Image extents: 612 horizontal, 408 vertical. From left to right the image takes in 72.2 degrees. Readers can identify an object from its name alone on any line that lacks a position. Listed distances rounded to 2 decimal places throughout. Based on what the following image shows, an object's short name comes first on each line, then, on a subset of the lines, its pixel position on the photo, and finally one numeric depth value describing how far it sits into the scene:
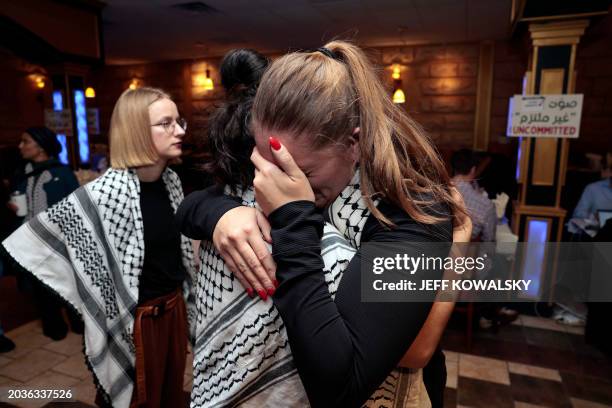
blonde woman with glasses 1.63
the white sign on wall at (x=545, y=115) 3.33
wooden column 3.34
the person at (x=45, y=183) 2.93
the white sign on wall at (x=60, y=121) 4.91
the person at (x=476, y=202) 2.94
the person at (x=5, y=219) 2.85
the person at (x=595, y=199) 3.58
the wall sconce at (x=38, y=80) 9.66
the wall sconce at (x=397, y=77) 7.55
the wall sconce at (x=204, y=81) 8.97
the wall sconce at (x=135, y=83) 9.56
